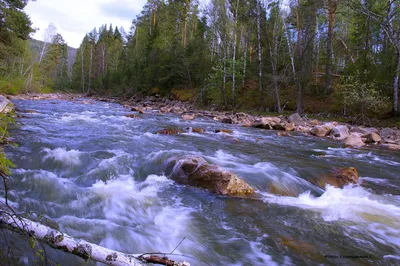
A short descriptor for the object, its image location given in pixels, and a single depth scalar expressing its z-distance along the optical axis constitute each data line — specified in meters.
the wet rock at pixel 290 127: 13.95
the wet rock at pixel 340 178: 5.68
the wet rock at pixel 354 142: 10.43
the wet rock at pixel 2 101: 10.07
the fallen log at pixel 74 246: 1.73
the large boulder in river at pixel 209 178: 4.86
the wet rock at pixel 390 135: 11.21
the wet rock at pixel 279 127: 14.10
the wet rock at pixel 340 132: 11.99
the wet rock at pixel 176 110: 21.35
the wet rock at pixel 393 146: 10.12
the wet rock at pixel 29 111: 13.63
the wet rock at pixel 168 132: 10.46
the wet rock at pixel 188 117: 16.44
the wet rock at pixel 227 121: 15.94
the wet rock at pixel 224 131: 11.46
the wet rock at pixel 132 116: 15.42
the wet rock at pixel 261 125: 14.21
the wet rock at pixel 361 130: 12.69
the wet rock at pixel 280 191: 5.09
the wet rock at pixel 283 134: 12.14
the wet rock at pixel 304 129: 13.39
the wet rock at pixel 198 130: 11.26
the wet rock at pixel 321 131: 12.64
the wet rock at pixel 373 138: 11.28
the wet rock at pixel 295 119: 15.63
